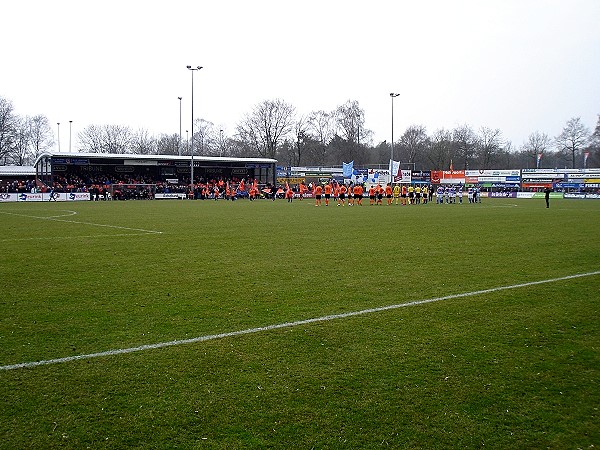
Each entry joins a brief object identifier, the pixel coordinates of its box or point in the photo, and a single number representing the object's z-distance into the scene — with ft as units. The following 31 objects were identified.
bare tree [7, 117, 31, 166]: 275.59
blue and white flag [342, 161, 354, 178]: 202.43
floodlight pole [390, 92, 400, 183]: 178.96
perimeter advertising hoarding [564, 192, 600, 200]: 201.27
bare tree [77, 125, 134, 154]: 335.26
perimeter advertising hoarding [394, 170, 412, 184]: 253.32
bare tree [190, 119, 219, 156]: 363.35
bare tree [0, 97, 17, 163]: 257.55
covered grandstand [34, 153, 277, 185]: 184.34
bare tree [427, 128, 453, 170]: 330.54
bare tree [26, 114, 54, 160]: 306.55
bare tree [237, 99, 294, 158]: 307.58
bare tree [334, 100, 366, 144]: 327.47
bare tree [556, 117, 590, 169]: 316.19
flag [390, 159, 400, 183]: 180.27
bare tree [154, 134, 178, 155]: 362.74
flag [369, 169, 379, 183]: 205.53
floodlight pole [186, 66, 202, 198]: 168.98
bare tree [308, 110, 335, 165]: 331.57
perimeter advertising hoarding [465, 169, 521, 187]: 245.86
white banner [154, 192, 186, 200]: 177.17
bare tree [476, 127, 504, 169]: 334.65
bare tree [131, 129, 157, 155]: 353.26
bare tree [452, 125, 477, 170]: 331.57
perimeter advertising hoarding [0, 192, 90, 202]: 146.94
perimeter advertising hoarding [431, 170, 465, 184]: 260.42
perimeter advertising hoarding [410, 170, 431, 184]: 260.62
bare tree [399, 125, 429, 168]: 351.67
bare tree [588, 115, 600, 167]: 301.84
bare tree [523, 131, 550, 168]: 350.66
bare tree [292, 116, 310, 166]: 321.93
